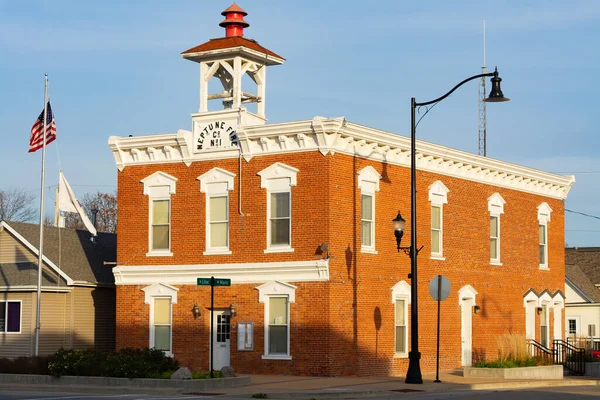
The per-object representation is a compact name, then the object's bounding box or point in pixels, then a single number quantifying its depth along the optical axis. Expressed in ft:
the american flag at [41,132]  128.88
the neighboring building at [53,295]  132.26
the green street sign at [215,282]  95.96
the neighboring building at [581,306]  203.00
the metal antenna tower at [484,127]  180.38
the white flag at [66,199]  132.77
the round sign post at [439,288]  98.17
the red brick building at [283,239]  111.86
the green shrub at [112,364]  96.17
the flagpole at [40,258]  124.06
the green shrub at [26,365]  101.82
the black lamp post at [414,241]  96.43
